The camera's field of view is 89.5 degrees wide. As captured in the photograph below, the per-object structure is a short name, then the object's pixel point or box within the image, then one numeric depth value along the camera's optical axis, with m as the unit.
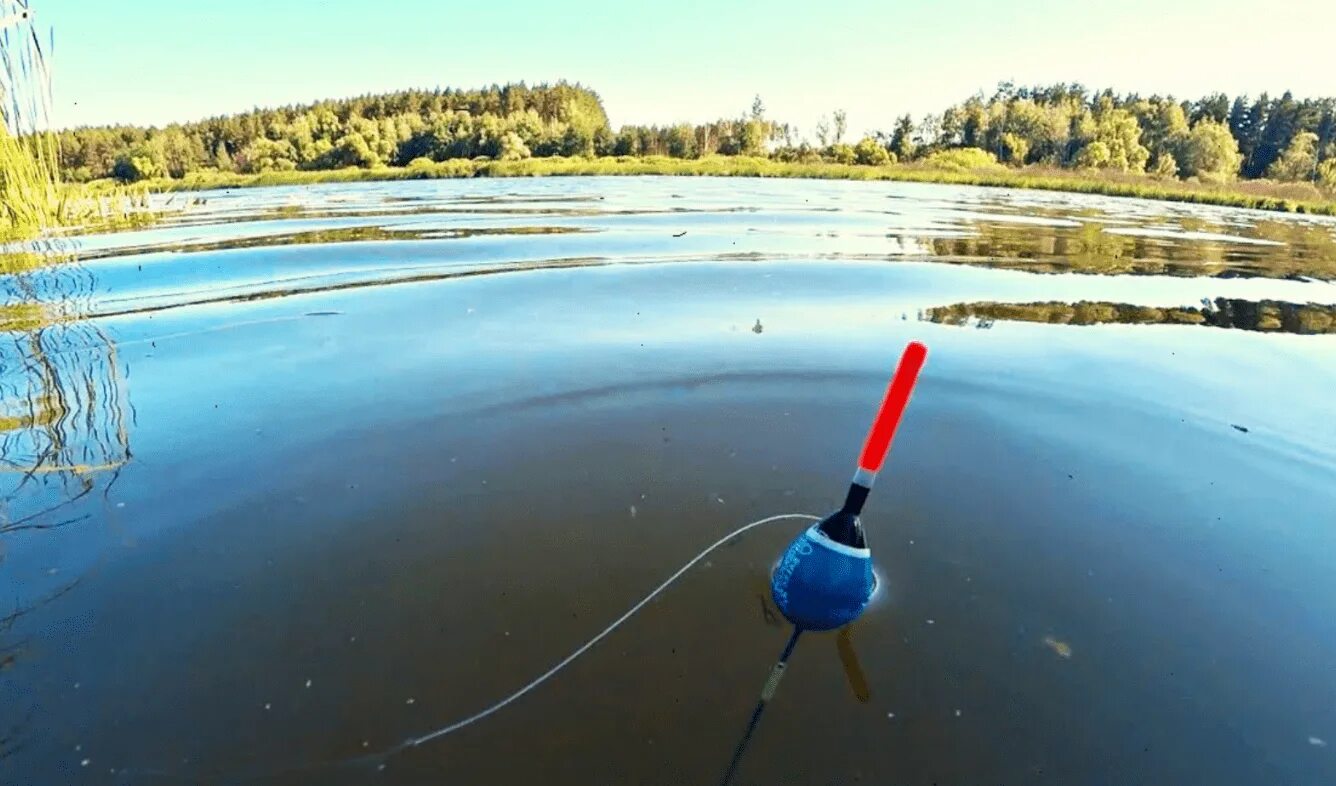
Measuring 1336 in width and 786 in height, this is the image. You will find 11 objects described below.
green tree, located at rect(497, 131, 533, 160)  75.88
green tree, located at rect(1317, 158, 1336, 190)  55.37
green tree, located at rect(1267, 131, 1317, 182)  68.06
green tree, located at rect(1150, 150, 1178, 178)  69.75
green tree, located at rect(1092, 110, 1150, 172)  71.12
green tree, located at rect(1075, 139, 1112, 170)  69.75
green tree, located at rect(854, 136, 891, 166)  74.62
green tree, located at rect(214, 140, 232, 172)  79.88
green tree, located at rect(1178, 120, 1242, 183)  73.06
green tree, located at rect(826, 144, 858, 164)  76.06
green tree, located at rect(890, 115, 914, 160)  82.62
